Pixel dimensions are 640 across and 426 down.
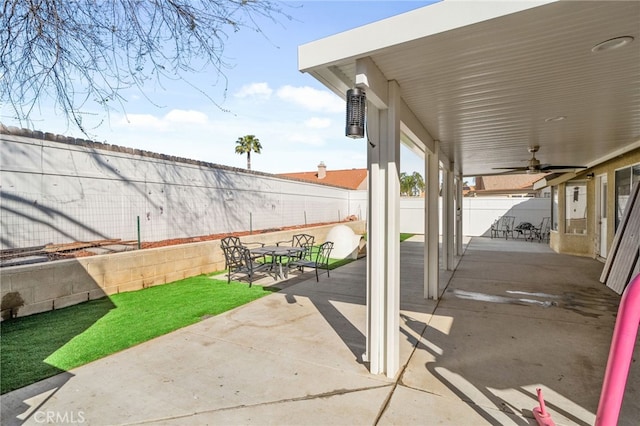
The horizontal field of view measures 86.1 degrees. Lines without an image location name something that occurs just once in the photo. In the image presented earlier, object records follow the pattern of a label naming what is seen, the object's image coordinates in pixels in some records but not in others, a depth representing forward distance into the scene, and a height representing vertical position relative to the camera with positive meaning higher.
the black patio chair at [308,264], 7.40 -1.13
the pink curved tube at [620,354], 1.71 -0.72
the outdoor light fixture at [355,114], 2.84 +0.81
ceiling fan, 7.12 +0.97
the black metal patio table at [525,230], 16.38 -0.85
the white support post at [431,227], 6.04 -0.26
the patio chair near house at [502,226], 17.77 -0.70
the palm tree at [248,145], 31.50 +6.19
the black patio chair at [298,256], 8.18 -1.11
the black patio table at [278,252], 7.41 -0.88
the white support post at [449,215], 8.56 -0.08
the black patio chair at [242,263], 7.15 -1.13
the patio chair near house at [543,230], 16.45 -0.85
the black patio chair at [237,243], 7.87 -0.83
